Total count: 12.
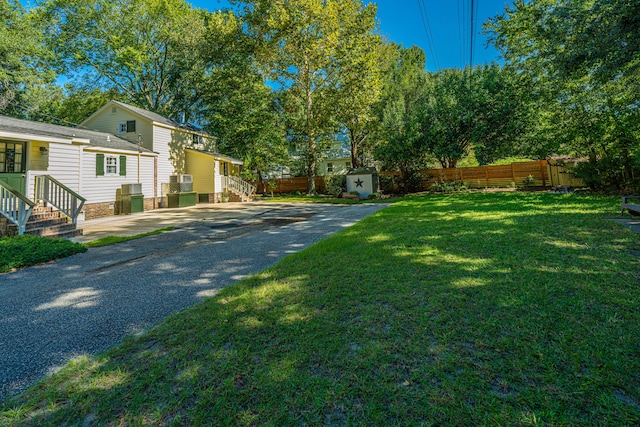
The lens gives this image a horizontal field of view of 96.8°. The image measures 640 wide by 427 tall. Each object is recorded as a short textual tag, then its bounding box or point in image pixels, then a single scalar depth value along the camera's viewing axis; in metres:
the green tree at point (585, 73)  6.56
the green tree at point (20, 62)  19.17
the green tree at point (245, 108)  20.30
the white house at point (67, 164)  8.91
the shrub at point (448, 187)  19.56
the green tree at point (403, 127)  18.81
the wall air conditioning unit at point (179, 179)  17.19
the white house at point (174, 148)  16.77
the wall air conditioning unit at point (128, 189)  13.78
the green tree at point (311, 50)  18.03
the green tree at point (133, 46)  22.88
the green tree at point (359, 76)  19.25
